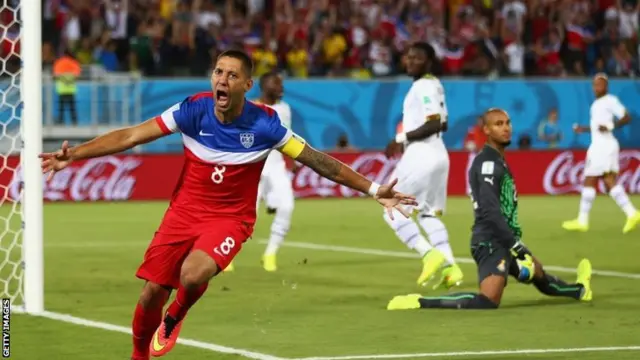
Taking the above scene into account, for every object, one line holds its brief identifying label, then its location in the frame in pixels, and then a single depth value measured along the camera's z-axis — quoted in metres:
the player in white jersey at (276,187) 15.44
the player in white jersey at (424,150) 13.98
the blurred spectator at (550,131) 31.56
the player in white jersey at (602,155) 21.16
